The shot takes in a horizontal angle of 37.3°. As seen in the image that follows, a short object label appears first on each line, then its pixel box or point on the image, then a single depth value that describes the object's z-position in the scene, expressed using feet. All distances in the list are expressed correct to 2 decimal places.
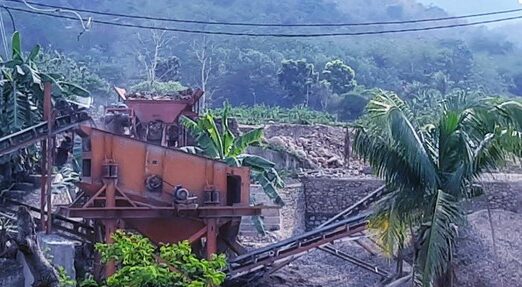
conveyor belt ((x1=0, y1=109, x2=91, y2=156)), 50.44
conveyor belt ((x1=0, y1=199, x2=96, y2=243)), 53.16
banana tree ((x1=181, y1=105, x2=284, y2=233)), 64.23
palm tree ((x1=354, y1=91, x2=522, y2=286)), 36.69
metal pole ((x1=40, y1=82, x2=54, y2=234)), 49.85
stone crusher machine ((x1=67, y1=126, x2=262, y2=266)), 50.49
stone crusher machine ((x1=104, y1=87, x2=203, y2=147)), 72.02
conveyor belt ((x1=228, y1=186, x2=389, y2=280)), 53.98
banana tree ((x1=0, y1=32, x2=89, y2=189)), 60.75
